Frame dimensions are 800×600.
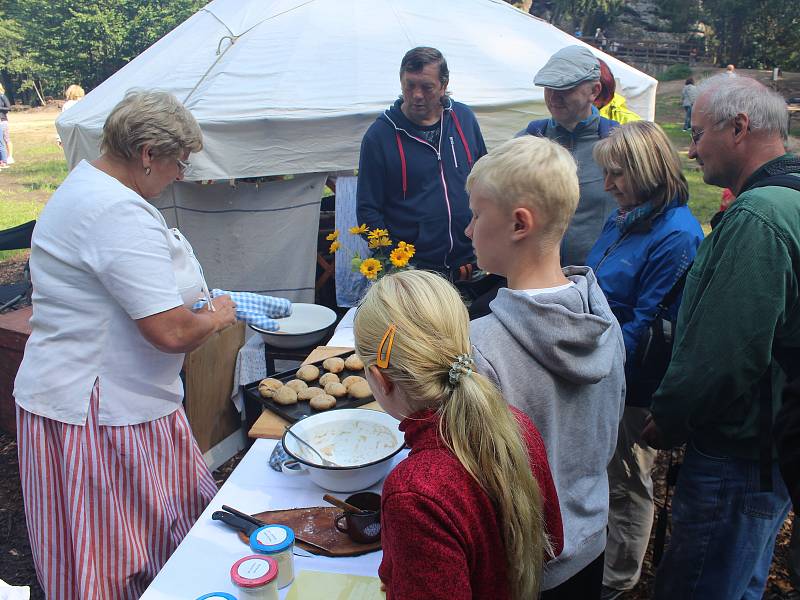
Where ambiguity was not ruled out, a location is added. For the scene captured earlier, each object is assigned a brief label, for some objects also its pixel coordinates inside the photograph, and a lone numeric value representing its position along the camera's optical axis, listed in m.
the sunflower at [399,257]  3.16
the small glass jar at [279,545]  1.53
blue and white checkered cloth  2.84
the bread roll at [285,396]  2.57
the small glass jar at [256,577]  1.41
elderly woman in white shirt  1.98
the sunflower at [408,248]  3.18
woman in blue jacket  2.34
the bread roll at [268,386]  2.63
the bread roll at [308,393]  2.60
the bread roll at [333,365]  2.84
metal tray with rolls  2.48
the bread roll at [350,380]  2.68
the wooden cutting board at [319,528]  1.71
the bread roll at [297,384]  2.65
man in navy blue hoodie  3.60
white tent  4.88
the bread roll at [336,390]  2.61
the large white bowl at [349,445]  1.92
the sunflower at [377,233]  3.31
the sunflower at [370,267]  3.17
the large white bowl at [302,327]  3.38
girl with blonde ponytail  1.11
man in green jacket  1.66
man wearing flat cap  3.29
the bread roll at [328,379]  2.72
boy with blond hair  1.45
